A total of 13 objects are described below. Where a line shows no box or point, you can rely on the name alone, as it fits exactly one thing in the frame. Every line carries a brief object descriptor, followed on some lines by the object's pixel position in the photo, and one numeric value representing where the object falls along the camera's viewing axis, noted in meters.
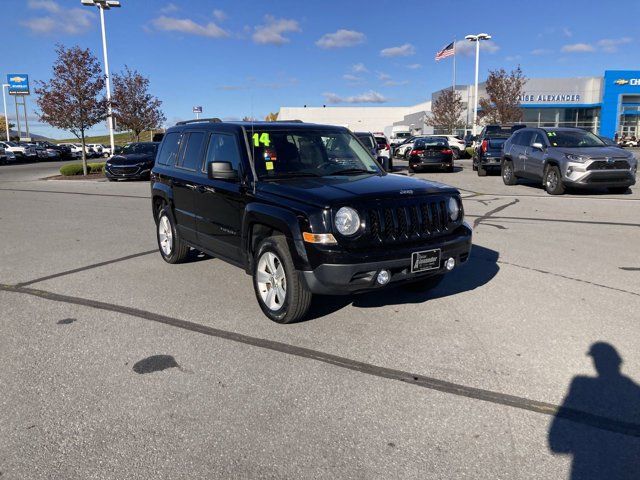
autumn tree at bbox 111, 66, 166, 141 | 35.12
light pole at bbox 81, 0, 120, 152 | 31.52
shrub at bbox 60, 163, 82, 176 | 26.34
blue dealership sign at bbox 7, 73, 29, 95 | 89.69
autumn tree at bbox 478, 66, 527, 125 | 44.31
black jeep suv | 4.32
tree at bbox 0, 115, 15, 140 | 126.31
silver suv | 13.02
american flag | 41.41
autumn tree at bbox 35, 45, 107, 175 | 25.39
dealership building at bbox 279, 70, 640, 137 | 61.31
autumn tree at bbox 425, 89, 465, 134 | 54.00
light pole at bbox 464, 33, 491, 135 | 46.95
